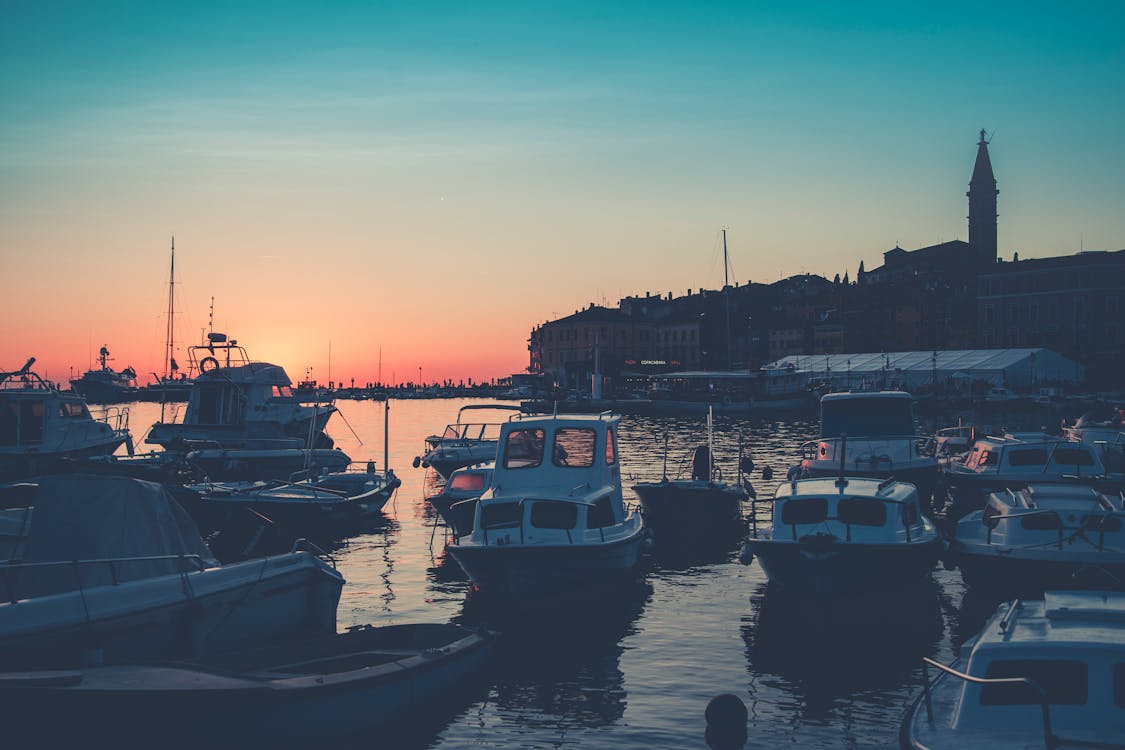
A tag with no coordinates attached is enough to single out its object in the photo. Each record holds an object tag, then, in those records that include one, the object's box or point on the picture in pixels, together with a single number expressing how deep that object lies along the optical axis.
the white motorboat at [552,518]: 20.94
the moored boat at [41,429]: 40.12
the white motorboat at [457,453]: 44.91
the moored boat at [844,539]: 20.38
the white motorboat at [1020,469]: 31.41
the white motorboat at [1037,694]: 10.55
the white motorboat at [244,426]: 43.78
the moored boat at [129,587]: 13.80
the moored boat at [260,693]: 11.72
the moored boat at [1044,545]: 19.73
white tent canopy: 113.00
